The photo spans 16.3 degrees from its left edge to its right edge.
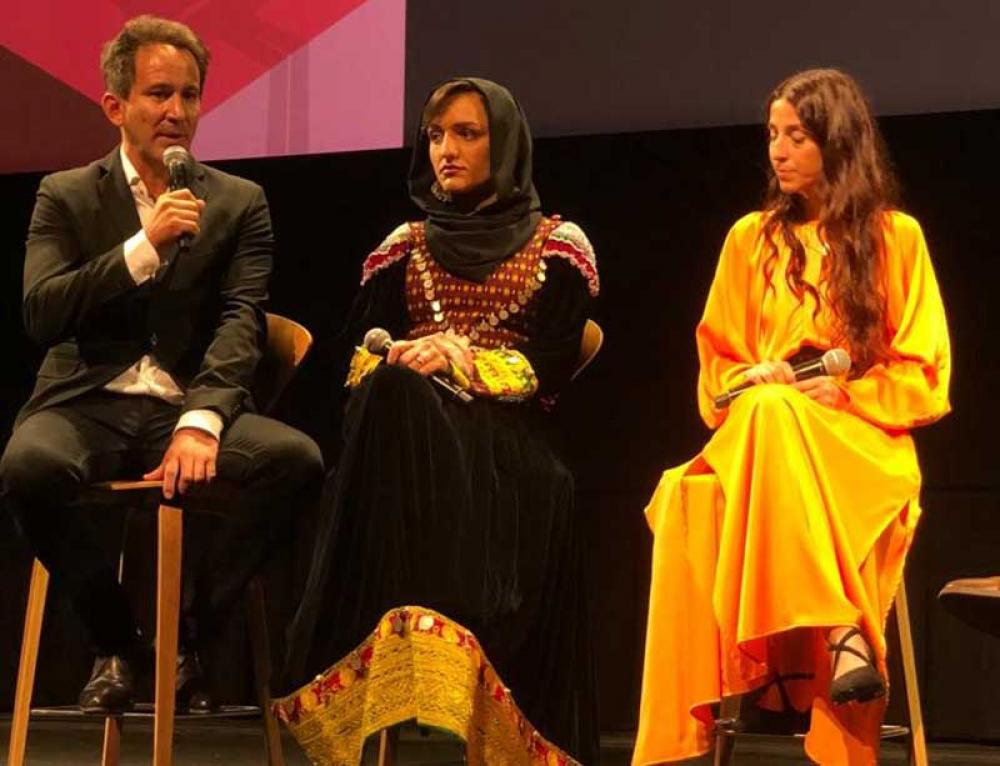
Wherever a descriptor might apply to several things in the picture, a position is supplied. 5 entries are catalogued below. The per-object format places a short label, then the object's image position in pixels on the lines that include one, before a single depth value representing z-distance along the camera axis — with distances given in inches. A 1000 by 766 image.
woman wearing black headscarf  245.0
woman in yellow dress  231.8
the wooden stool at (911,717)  239.2
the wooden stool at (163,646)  231.3
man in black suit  240.7
